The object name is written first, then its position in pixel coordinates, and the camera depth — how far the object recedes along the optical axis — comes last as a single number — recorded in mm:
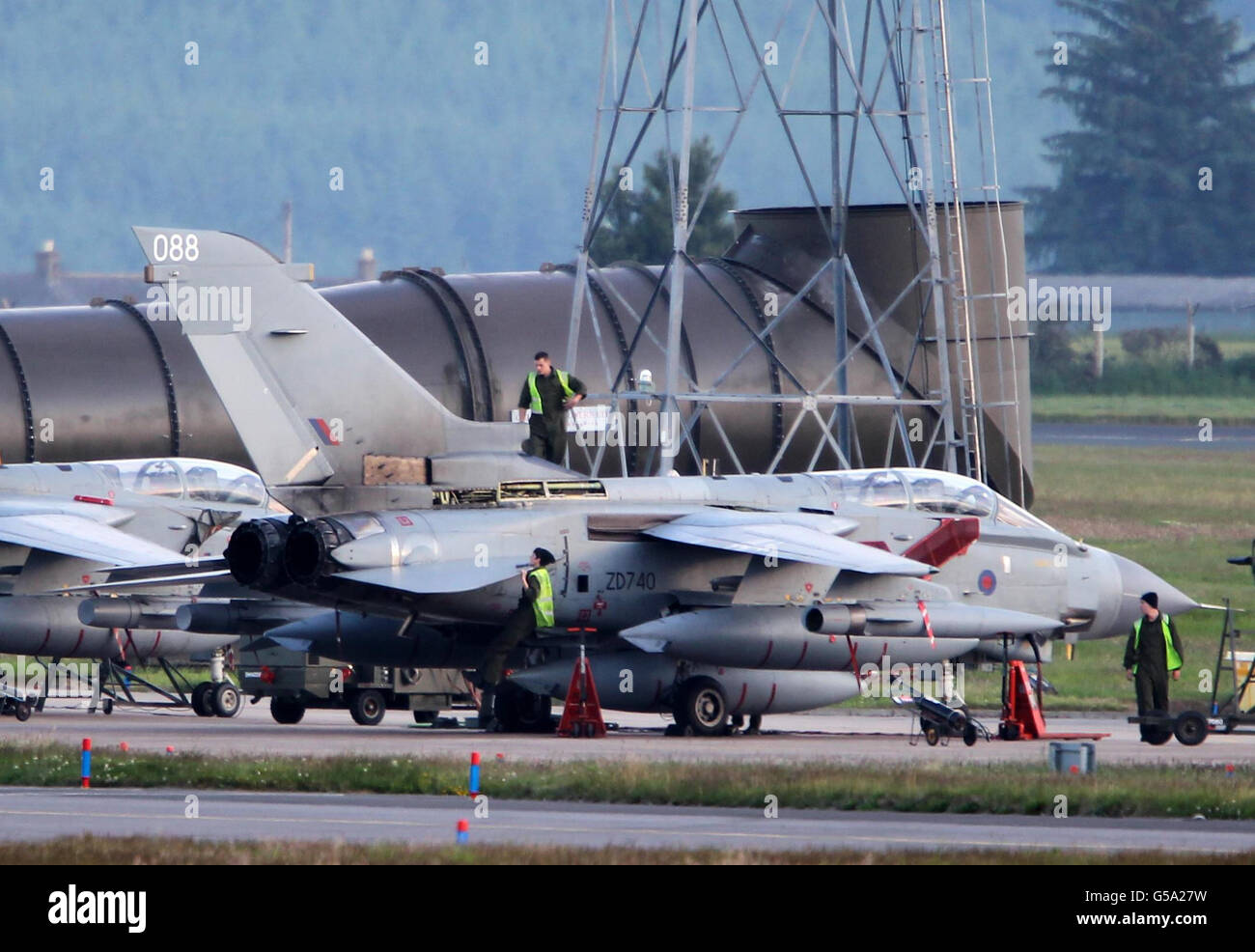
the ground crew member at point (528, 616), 21406
